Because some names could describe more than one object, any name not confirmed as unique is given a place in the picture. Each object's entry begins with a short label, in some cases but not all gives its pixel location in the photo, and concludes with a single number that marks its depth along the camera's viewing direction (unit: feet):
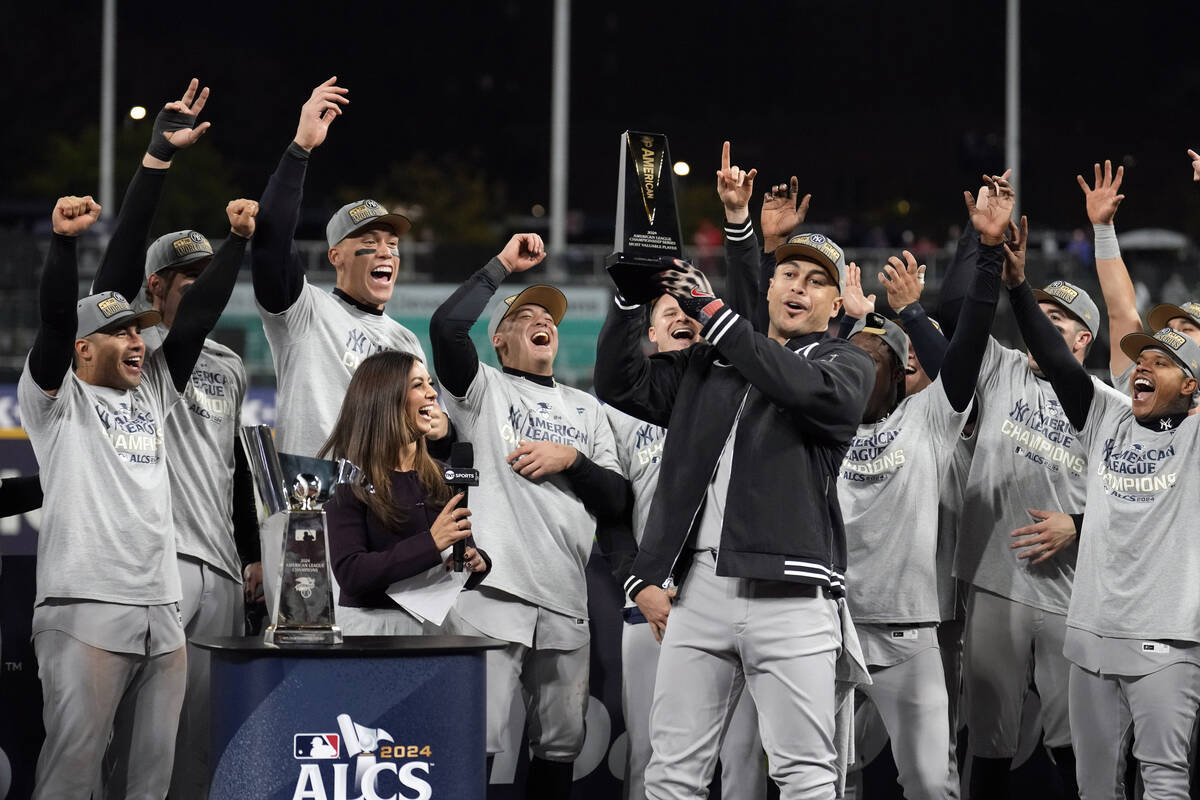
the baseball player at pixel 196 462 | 36.81
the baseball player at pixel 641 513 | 38.24
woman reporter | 31.22
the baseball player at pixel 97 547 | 33.65
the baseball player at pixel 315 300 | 36.96
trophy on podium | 27.63
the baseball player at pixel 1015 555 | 39.29
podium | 26.43
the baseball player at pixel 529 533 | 37.17
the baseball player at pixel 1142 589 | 34.96
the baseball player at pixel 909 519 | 36.58
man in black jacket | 28.86
